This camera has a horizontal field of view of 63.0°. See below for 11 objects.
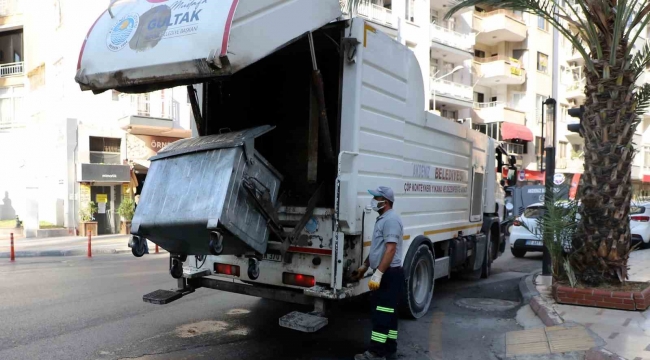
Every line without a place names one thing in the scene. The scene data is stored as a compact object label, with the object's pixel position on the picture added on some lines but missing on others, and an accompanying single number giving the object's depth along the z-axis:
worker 4.89
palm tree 6.94
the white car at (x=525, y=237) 12.80
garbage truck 4.53
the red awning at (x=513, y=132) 31.06
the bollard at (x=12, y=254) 13.35
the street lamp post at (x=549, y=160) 7.85
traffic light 8.05
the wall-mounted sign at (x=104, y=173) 19.88
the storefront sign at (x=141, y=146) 21.33
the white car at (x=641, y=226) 14.12
